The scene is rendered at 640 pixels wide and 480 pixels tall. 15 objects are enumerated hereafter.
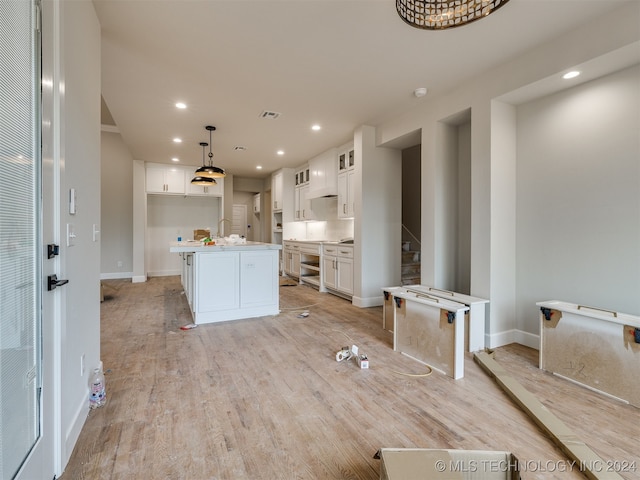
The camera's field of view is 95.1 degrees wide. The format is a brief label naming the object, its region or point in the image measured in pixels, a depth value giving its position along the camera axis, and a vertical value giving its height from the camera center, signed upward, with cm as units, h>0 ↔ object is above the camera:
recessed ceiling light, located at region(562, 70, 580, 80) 237 +135
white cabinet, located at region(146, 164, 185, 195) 668 +139
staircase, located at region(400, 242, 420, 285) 505 -49
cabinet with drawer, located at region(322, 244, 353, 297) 468 -50
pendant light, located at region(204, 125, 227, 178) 416 +95
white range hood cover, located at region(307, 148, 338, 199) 544 +126
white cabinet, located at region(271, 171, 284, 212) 731 +129
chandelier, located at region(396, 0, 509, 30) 143 +113
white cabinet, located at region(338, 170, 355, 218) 489 +76
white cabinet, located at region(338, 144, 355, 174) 494 +139
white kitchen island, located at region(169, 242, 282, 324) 356 -55
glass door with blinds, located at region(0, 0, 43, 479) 95 +1
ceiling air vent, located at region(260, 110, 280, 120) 395 +170
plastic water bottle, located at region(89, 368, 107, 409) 188 -99
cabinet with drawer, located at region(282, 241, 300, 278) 648 -47
